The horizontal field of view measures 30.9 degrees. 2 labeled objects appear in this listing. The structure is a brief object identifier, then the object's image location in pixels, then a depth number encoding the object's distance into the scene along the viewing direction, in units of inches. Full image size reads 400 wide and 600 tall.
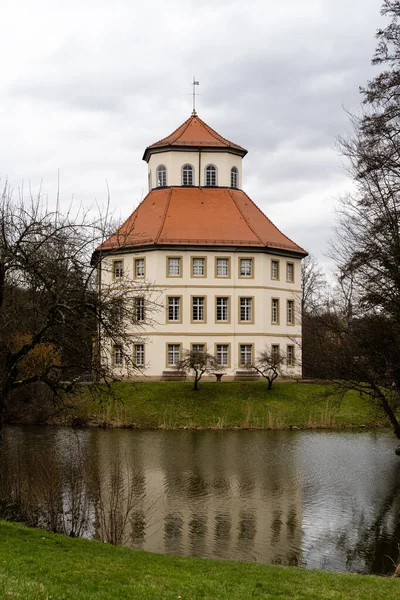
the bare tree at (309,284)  2394.2
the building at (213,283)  1695.4
